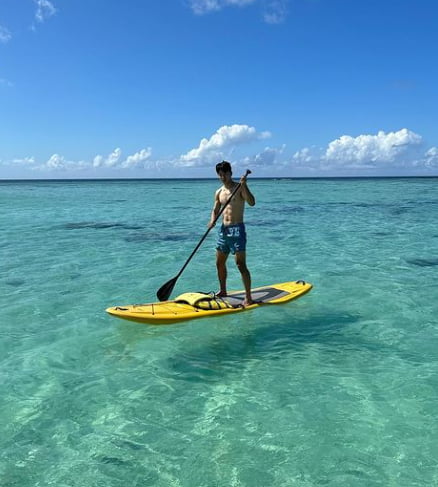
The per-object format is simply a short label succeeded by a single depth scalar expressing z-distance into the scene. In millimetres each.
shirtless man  7848
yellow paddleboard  7219
